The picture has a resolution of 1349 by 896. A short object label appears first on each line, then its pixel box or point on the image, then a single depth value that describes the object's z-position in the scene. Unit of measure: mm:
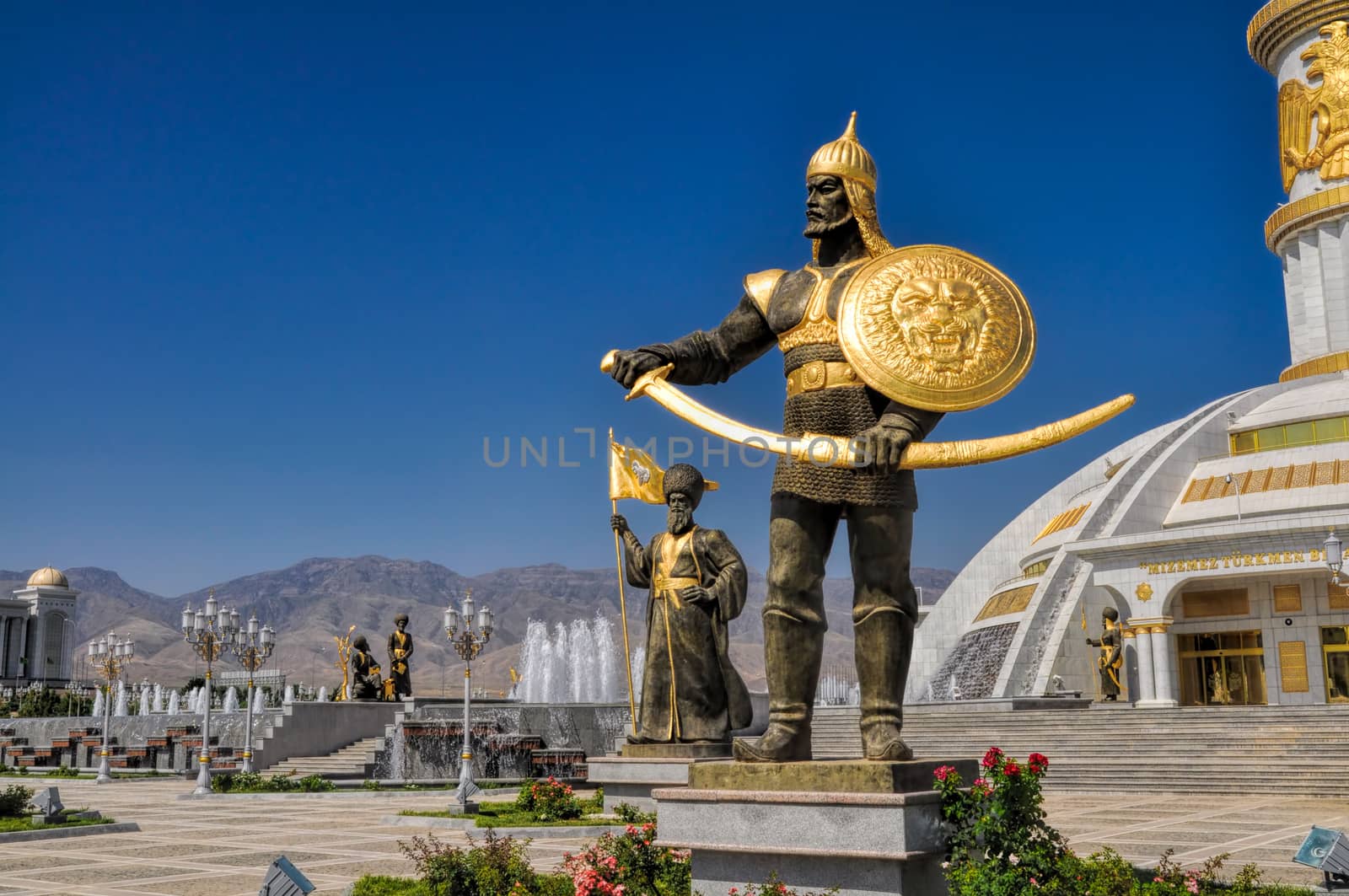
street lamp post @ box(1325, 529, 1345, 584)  18172
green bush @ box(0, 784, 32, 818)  12648
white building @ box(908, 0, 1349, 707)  28984
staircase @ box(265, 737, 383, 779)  21359
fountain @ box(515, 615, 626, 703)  34344
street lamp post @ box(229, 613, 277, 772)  22547
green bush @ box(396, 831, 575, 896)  5836
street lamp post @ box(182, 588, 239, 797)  20391
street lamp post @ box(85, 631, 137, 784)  26047
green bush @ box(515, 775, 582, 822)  11289
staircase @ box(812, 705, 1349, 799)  17406
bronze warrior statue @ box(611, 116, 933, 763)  5340
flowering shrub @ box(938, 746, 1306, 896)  4840
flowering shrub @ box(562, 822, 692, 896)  5477
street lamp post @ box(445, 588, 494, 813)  18188
